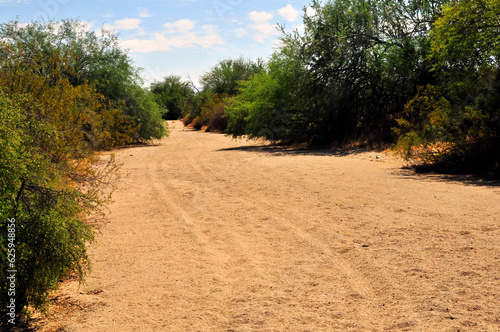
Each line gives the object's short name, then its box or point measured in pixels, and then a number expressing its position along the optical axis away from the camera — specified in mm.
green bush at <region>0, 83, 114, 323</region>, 4250
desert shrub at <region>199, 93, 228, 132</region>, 40562
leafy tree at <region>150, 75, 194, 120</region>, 75312
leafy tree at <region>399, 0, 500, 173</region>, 11578
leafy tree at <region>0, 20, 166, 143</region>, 23281
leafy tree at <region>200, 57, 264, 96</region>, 51850
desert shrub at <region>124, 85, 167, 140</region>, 26906
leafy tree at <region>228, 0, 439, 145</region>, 19406
